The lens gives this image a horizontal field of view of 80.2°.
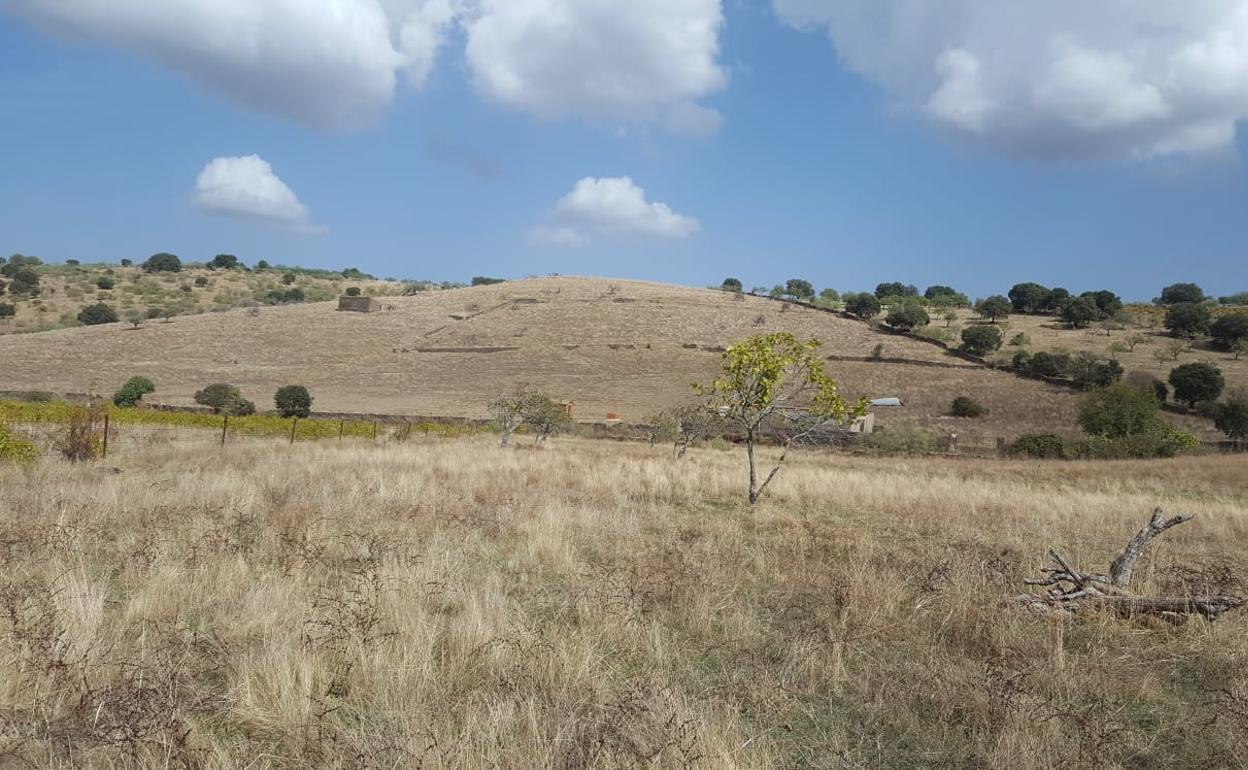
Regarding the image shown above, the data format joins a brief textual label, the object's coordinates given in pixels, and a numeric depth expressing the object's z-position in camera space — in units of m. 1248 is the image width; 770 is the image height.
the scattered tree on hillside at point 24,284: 85.12
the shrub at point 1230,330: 73.75
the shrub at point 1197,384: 55.28
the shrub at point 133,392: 42.81
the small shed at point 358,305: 86.25
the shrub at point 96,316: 76.06
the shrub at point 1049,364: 64.44
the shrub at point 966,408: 55.06
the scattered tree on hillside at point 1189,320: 80.12
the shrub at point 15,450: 14.80
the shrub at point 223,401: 43.12
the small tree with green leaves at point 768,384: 14.17
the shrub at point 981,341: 76.31
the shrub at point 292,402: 44.59
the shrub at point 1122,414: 39.28
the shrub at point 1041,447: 36.28
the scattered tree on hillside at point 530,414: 31.60
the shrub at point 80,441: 16.61
